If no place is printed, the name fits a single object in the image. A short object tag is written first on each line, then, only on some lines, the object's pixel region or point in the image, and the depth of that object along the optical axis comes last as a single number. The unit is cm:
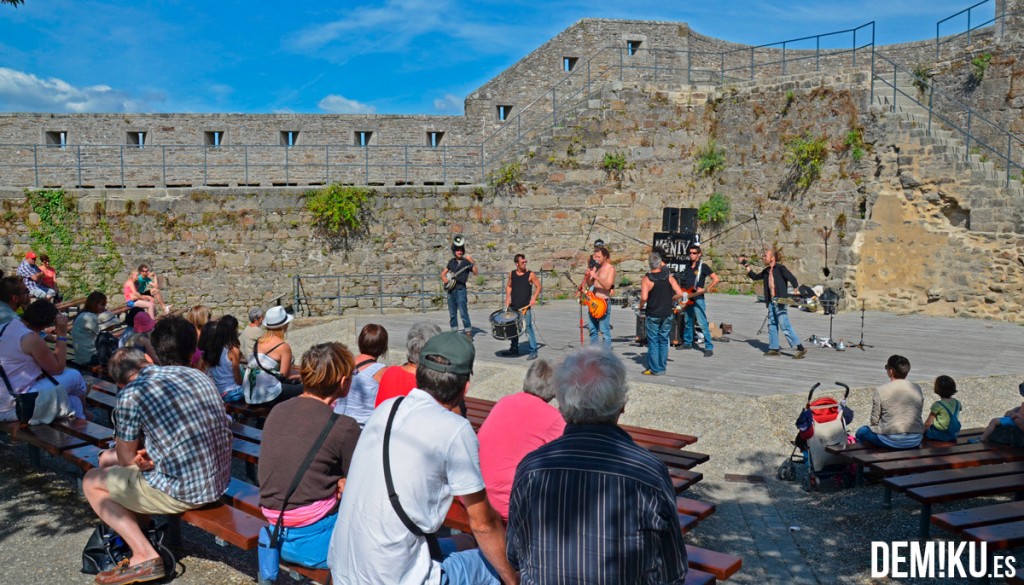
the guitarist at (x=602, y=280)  1040
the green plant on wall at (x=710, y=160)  1811
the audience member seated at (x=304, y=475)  394
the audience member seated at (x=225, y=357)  736
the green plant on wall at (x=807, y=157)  1622
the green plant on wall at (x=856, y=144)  1552
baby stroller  644
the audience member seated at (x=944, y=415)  635
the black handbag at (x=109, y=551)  473
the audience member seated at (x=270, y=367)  705
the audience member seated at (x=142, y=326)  802
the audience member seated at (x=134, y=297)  1330
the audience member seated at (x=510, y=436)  393
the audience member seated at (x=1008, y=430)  600
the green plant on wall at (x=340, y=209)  1686
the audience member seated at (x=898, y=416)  620
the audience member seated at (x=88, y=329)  920
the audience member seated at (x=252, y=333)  828
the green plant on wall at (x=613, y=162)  1770
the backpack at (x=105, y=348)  934
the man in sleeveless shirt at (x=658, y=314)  998
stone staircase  1374
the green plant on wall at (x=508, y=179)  1733
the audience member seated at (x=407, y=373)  536
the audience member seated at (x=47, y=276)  1489
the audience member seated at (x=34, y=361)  629
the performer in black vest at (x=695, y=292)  1153
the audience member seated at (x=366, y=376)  580
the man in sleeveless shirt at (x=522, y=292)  1158
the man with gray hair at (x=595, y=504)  270
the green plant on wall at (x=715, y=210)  1808
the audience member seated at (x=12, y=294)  784
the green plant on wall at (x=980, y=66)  1545
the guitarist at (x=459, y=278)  1252
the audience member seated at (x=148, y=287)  1424
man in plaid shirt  443
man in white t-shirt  312
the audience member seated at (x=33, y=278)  1444
